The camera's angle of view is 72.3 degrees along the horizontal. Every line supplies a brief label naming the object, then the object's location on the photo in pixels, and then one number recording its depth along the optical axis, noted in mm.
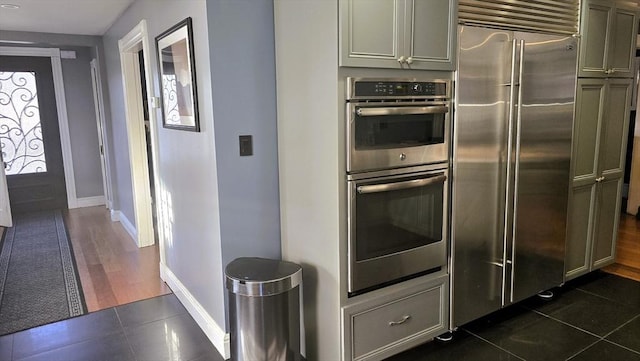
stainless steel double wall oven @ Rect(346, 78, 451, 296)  2021
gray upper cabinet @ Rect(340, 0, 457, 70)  1908
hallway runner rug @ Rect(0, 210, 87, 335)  3041
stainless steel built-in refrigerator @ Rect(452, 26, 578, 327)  2389
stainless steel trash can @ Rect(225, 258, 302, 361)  2119
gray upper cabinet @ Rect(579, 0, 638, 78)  2898
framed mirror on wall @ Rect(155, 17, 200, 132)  2424
